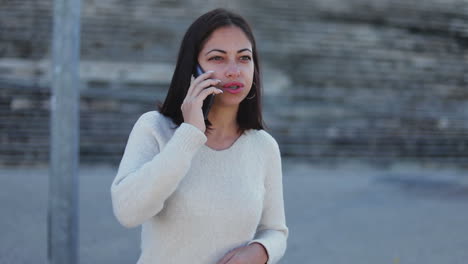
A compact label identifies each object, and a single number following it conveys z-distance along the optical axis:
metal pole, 4.94
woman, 3.76
